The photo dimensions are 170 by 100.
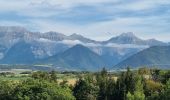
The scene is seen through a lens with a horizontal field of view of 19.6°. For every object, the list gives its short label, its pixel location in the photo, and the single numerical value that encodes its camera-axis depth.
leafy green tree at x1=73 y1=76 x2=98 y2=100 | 195.50
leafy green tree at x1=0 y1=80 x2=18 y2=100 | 190.12
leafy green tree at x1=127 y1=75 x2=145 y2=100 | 177.68
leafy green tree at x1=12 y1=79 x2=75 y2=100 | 180.38
